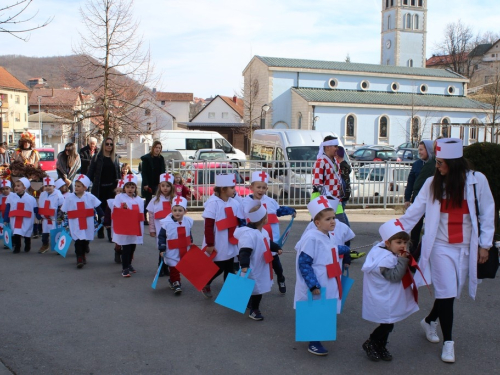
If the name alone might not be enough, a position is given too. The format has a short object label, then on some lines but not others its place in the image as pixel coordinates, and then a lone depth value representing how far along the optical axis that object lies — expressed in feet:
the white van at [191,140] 100.63
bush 28.27
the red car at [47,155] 91.66
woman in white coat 15.11
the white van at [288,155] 48.24
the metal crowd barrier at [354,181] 48.11
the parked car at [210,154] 74.28
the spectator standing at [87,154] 36.24
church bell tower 302.04
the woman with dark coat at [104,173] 32.96
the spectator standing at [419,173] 23.95
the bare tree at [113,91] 72.18
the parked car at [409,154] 111.66
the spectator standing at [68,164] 36.88
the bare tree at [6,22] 23.79
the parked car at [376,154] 116.67
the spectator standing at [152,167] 35.03
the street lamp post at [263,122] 107.90
